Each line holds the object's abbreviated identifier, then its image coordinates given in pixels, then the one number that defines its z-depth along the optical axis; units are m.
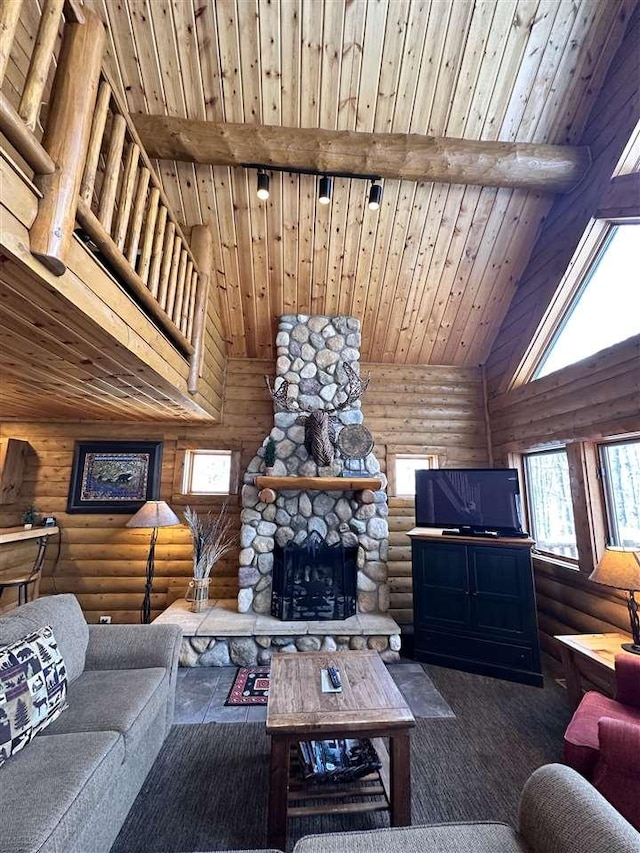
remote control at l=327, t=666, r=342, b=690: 2.04
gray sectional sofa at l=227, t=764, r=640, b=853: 1.07
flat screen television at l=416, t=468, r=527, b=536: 3.58
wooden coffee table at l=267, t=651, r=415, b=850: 1.68
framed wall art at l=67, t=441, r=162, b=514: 4.50
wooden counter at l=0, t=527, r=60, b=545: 3.68
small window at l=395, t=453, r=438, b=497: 4.83
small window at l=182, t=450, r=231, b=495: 4.73
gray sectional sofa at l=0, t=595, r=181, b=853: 1.25
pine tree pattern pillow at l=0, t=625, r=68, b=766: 1.55
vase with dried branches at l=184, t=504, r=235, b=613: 3.92
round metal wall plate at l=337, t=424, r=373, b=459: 4.12
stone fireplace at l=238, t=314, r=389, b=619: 3.94
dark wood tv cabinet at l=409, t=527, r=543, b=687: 3.22
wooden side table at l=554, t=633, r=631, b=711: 2.34
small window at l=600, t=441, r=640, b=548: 2.94
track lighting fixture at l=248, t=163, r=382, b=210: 3.25
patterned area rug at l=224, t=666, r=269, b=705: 2.88
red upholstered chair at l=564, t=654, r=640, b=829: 1.56
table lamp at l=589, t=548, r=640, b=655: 2.33
